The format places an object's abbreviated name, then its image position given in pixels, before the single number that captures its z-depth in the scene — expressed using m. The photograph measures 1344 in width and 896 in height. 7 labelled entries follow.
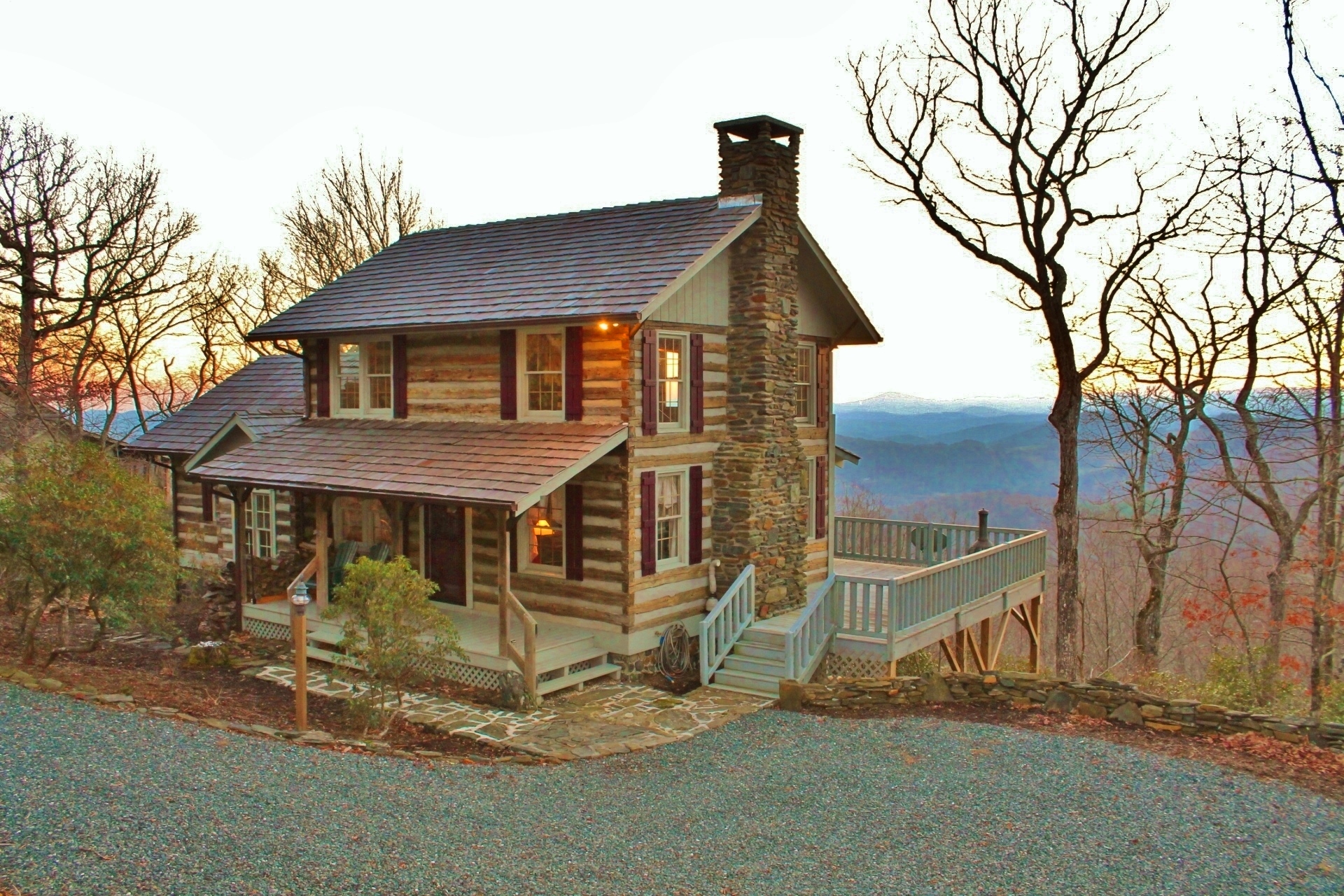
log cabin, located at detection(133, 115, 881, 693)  13.91
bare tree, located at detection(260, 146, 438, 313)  35.69
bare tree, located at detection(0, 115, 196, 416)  25.23
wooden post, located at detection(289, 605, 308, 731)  11.34
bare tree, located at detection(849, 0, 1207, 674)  18.97
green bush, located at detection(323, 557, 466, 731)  11.30
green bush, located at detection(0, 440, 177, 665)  12.09
